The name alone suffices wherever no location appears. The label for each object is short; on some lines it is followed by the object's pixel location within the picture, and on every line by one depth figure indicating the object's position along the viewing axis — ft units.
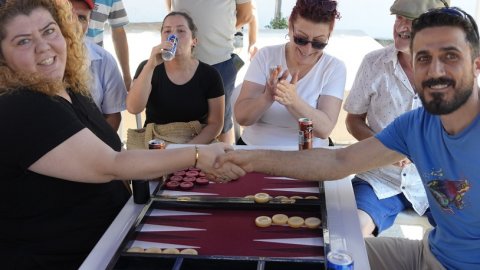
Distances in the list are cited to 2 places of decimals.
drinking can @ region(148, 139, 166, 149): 6.82
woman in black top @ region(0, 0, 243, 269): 5.40
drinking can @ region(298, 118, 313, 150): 7.25
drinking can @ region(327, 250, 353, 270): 4.16
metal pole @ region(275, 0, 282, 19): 22.98
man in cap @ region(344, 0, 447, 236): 8.07
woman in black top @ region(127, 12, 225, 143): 10.15
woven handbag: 9.82
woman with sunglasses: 8.59
